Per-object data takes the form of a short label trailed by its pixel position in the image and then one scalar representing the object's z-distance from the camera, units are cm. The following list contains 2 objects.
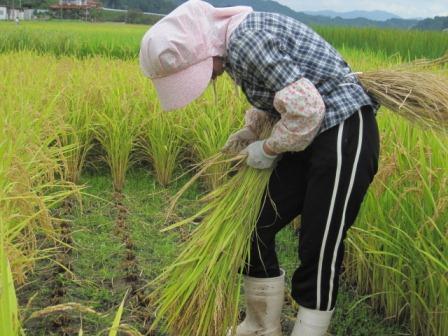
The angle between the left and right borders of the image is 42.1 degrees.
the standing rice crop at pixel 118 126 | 332
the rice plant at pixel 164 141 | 338
